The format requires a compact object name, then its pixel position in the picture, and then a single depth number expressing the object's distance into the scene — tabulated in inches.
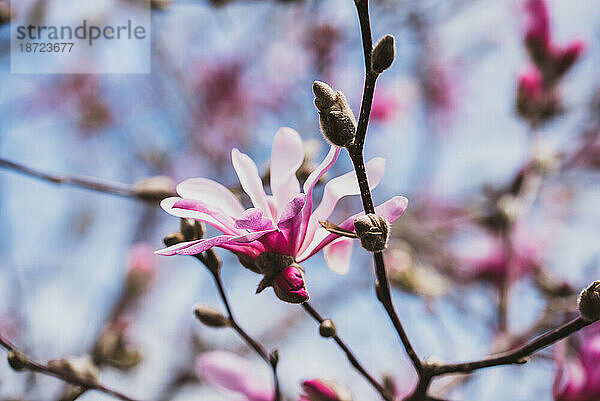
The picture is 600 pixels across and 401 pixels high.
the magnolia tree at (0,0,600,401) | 21.9
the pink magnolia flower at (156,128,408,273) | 22.2
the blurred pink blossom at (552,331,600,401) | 25.1
